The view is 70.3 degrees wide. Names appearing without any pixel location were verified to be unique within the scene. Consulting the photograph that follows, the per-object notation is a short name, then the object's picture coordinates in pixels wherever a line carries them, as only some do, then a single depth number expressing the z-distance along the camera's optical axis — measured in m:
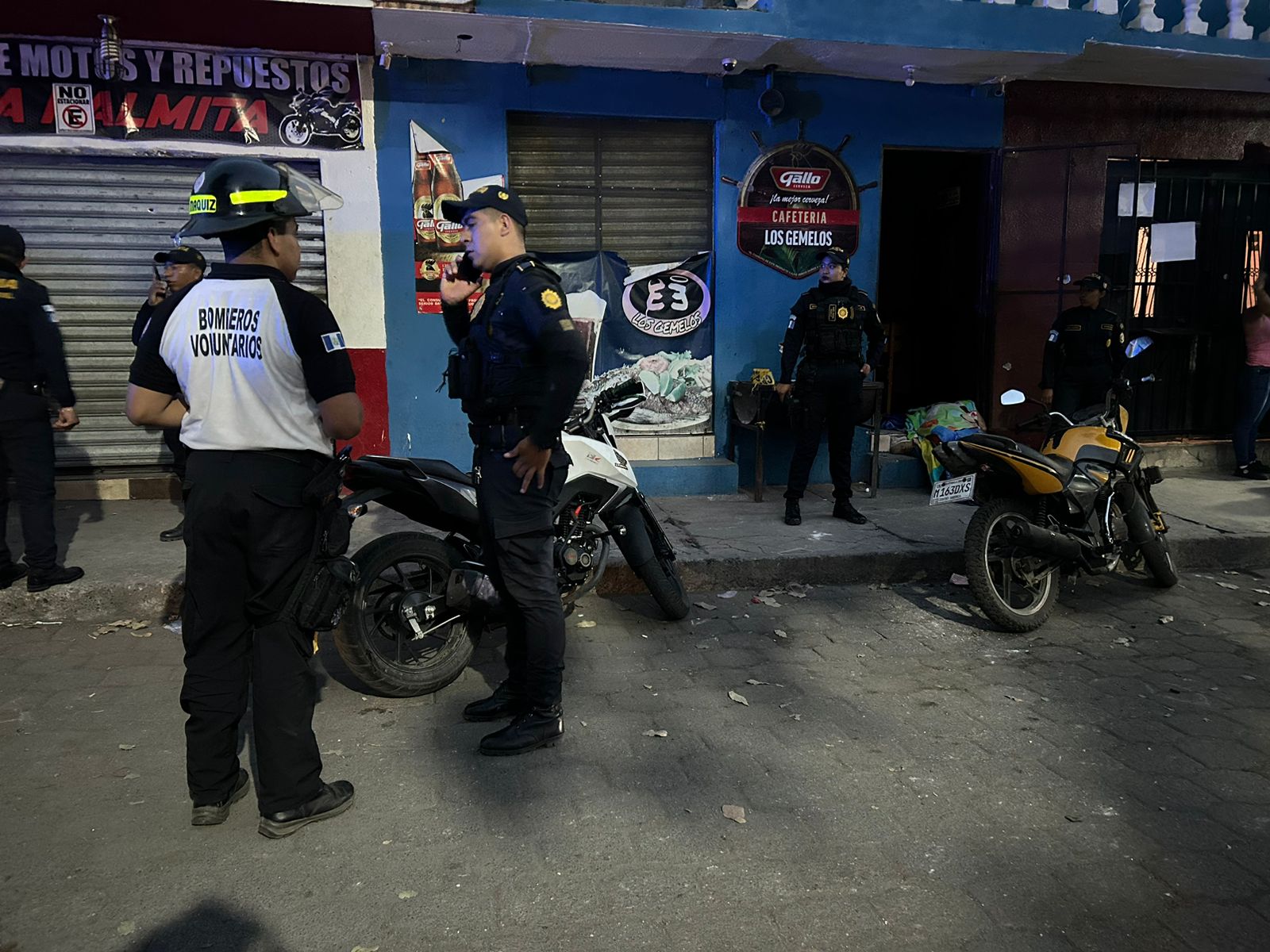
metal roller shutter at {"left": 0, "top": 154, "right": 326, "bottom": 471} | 6.92
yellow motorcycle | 4.89
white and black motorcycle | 3.81
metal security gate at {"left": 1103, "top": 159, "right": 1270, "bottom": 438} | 8.88
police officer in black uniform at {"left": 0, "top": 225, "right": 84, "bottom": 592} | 4.93
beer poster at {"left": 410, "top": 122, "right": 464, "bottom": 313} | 7.23
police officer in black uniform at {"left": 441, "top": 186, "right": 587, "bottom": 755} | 3.25
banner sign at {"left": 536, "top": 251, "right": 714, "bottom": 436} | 7.79
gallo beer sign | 7.82
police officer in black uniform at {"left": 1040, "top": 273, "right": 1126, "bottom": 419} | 7.68
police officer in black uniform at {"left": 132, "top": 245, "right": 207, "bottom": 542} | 5.75
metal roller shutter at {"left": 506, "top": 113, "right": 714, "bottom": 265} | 7.60
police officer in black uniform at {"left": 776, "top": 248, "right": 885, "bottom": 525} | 6.77
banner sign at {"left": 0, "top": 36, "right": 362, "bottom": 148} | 6.65
